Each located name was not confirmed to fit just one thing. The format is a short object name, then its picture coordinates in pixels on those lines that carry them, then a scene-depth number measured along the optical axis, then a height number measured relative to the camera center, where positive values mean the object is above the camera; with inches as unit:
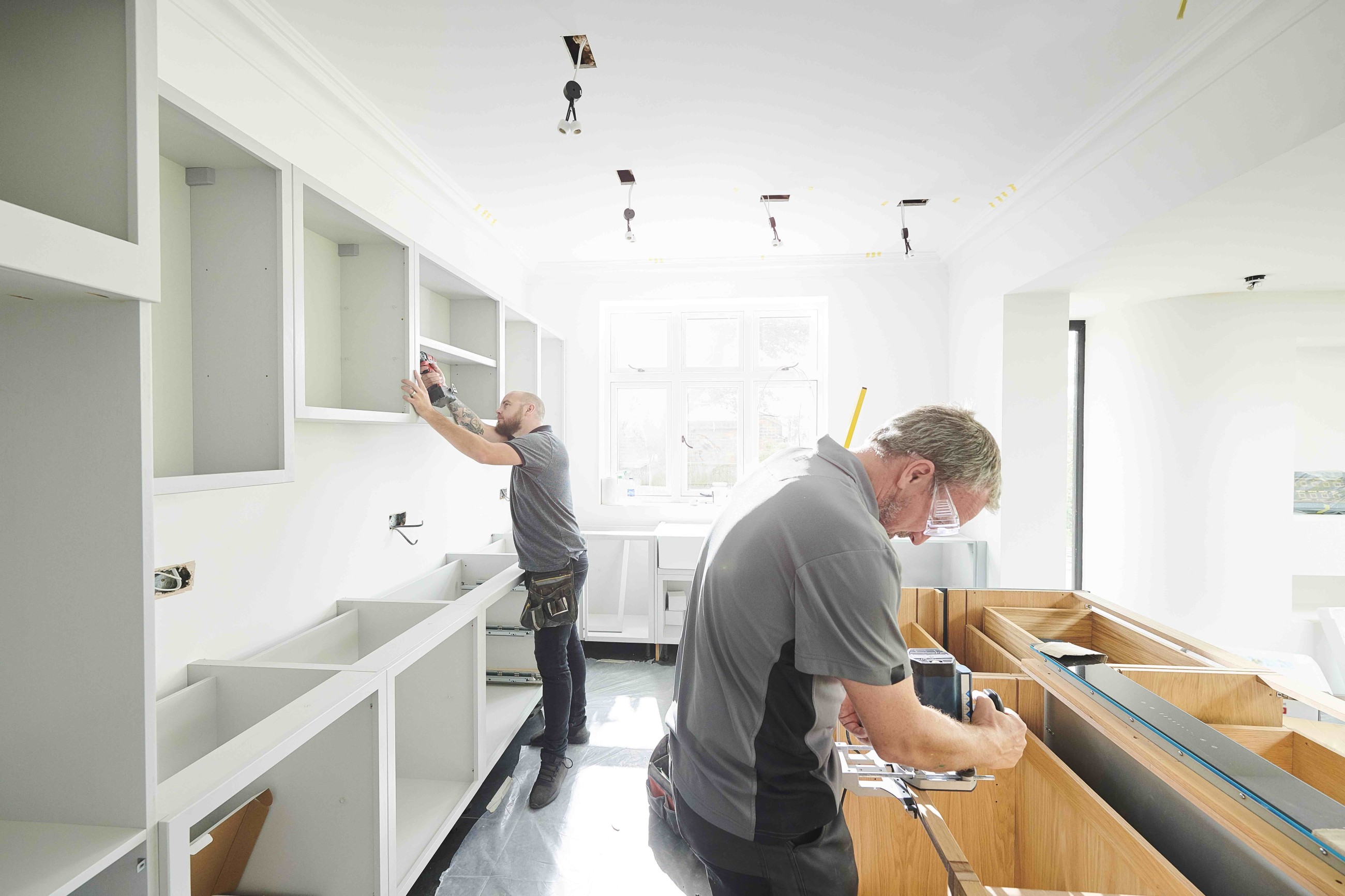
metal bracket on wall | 99.3 -15.4
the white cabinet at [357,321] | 77.0 +15.2
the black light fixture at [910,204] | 122.6 +49.1
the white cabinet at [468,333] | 106.6 +19.3
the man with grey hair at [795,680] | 36.4 -16.5
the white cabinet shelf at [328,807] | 59.0 -38.0
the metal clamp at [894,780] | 44.2 -26.5
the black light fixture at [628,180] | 107.7 +48.0
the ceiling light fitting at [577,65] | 72.4 +48.1
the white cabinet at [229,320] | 56.2 +10.9
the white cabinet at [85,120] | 30.5 +16.3
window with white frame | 177.3 +14.0
